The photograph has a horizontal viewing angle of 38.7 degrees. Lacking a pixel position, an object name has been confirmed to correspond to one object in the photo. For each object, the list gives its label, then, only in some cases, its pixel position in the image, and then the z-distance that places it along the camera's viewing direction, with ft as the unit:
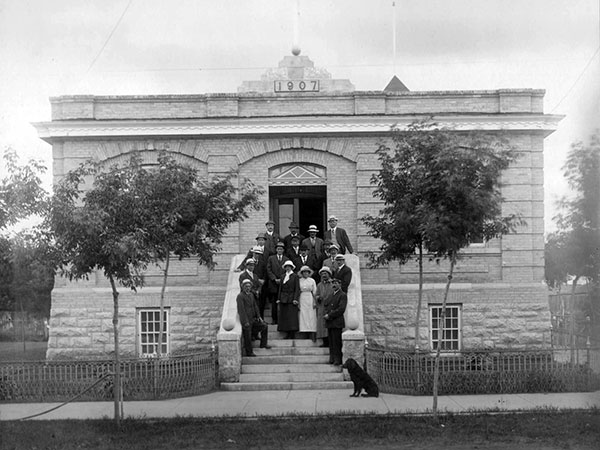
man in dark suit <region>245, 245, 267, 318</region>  64.03
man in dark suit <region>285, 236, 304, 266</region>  65.05
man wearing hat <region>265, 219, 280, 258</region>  65.10
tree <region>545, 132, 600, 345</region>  46.01
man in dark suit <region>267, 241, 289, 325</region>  62.95
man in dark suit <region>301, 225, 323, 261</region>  65.36
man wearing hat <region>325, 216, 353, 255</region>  67.72
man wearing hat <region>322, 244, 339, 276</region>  62.34
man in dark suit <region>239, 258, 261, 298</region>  61.16
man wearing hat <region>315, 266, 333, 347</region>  59.26
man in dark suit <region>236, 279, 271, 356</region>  57.57
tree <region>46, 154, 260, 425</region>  42.70
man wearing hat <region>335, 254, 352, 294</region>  60.95
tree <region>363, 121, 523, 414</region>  43.52
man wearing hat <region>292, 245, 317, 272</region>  64.54
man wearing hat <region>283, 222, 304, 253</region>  66.05
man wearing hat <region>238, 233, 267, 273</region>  64.13
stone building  73.05
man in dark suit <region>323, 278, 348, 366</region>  56.13
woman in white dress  60.44
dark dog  49.57
